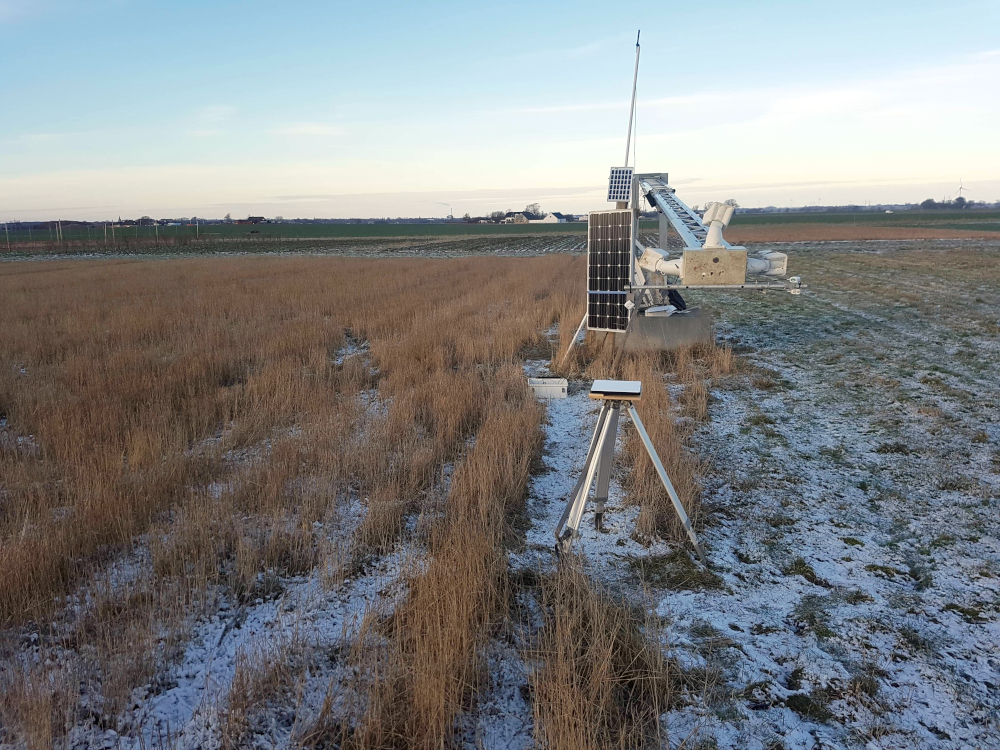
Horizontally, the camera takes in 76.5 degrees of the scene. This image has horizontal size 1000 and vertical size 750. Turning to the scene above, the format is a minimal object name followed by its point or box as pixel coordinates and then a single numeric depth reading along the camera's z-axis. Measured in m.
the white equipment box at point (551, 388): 7.73
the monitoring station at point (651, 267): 6.87
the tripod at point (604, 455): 3.59
